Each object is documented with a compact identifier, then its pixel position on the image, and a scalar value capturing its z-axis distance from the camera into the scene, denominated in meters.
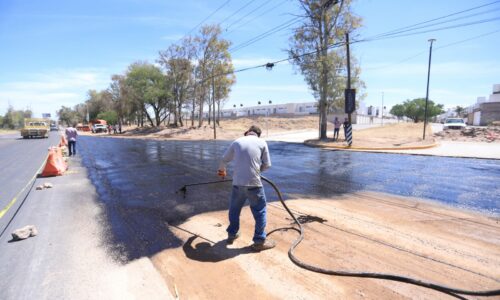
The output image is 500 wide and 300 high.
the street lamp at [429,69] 25.22
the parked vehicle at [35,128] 36.25
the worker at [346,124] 21.64
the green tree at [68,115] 118.81
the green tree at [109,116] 78.63
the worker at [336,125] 25.17
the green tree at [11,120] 103.12
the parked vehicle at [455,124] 33.38
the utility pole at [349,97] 22.30
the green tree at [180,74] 44.66
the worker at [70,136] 16.97
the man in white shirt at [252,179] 4.36
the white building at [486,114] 54.44
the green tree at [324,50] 24.61
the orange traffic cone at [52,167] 10.41
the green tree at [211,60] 42.53
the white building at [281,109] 86.51
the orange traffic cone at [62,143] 18.89
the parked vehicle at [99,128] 61.07
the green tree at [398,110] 106.94
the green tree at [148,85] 47.86
